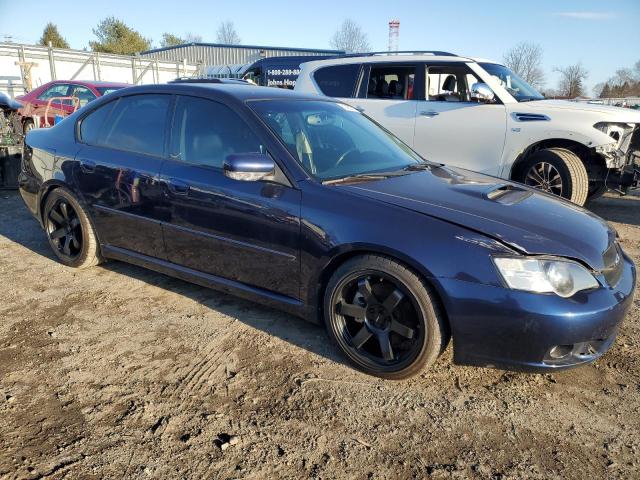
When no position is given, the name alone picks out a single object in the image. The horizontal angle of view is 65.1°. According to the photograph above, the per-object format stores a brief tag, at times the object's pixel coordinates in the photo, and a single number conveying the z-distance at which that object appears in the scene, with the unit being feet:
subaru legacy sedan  7.85
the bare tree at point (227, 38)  216.13
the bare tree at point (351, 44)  181.37
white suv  18.99
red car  38.17
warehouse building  118.52
